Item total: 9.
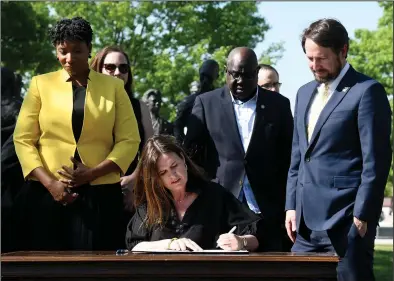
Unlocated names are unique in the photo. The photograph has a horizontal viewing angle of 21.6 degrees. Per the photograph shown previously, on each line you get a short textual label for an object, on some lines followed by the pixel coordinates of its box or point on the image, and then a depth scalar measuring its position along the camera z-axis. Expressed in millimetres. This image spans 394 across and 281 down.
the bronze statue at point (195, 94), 10688
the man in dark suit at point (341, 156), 5828
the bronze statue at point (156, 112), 13180
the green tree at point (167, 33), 33844
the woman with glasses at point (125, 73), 7956
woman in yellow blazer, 6586
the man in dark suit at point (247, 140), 7445
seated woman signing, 5871
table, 4594
